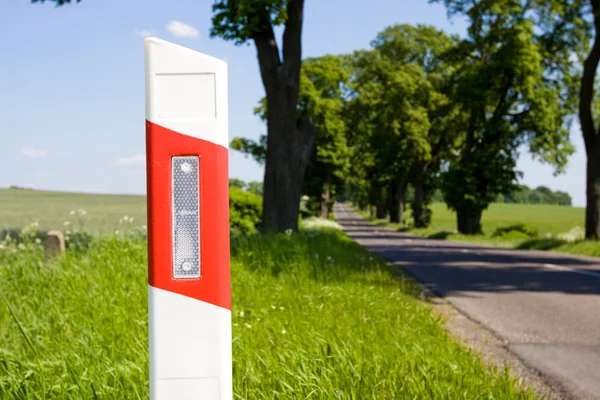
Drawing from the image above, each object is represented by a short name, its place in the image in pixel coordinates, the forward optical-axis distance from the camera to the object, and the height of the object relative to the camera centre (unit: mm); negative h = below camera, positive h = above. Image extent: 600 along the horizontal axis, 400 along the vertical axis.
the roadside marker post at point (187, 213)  1950 -26
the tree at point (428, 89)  46438 +7519
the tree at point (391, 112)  45375 +6140
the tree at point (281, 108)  16281 +2331
